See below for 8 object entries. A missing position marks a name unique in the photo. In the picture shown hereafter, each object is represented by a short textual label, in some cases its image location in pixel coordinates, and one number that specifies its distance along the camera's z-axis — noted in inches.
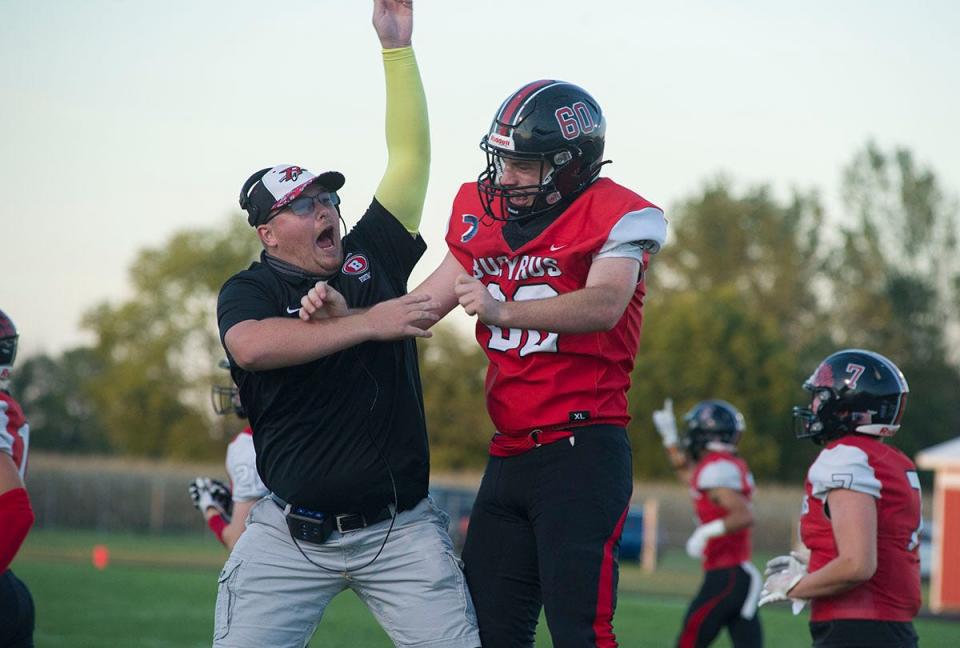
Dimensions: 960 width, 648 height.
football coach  366.9
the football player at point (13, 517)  418.0
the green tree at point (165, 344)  4539.9
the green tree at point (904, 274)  3973.9
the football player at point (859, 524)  396.2
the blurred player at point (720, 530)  725.3
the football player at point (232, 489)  530.0
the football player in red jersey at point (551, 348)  351.6
